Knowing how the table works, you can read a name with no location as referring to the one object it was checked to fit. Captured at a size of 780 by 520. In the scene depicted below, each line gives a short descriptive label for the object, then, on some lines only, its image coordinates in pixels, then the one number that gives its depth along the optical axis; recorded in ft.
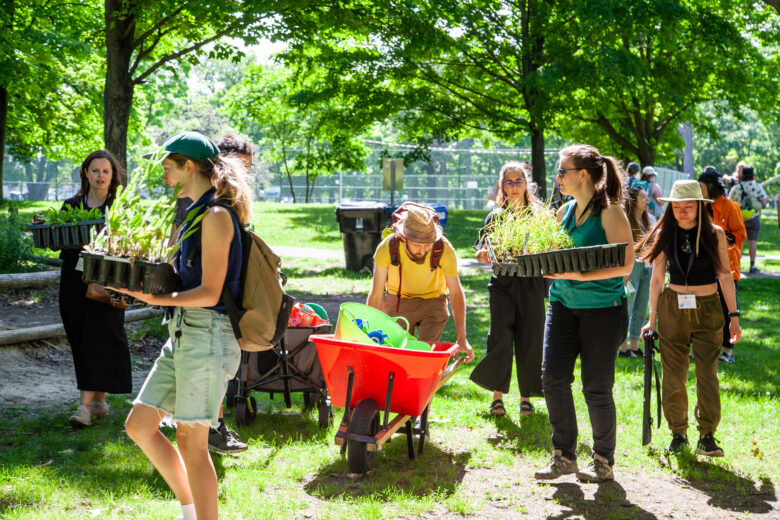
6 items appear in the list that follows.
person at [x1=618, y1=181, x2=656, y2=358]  26.30
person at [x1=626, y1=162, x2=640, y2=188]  40.74
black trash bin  50.34
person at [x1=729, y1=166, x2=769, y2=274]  48.06
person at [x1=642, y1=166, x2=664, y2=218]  42.50
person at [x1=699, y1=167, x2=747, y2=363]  27.50
